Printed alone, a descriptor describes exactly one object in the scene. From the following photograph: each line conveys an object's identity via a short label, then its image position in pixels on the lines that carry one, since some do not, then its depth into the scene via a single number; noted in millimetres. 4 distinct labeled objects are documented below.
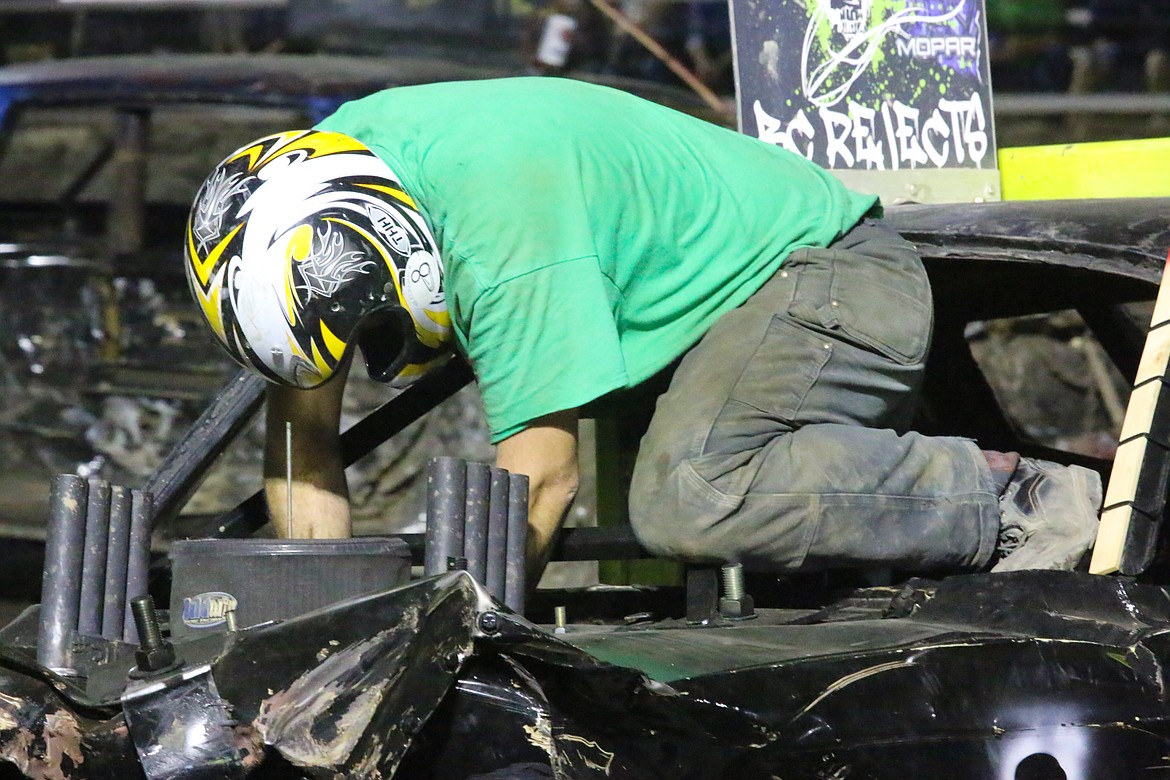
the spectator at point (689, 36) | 19406
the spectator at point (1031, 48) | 20094
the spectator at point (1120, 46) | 20187
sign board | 7207
